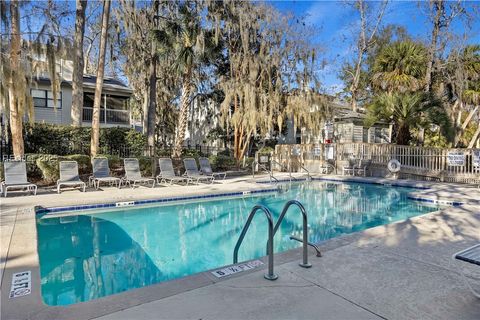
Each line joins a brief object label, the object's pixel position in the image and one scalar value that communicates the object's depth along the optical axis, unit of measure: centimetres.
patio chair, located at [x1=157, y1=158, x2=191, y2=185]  1161
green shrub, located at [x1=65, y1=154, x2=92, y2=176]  1128
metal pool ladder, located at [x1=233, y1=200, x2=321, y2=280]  326
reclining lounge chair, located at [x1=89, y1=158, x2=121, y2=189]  1023
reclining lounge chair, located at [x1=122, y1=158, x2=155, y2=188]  1073
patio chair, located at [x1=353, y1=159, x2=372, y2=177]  1556
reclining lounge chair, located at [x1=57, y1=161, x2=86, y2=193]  959
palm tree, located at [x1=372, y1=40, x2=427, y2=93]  1609
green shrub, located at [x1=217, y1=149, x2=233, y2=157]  2058
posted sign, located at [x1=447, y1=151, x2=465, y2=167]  1231
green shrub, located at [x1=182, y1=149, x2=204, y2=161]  1641
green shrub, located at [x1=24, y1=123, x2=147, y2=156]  1256
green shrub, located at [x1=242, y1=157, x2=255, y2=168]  1728
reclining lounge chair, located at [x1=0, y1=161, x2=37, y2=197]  864
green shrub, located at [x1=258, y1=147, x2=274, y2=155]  1882
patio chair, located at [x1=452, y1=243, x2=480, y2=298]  274
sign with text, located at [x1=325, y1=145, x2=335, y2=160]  1662
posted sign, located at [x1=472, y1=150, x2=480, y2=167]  1174
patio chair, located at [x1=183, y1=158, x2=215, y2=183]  1211
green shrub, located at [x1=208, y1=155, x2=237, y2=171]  1606
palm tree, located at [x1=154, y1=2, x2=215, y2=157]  1423
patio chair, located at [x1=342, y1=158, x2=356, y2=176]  1580
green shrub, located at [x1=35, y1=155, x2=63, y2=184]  1027
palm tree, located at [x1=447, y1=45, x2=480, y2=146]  1702
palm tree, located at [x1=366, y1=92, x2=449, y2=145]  1372
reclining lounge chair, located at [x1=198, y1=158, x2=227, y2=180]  1289
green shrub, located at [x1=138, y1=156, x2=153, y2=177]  1274
